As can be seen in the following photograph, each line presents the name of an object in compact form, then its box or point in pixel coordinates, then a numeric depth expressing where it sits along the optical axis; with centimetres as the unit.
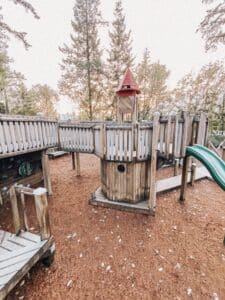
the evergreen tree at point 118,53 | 1409
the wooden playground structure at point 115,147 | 394
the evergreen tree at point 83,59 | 1173
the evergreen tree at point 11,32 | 659
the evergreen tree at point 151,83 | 1680
